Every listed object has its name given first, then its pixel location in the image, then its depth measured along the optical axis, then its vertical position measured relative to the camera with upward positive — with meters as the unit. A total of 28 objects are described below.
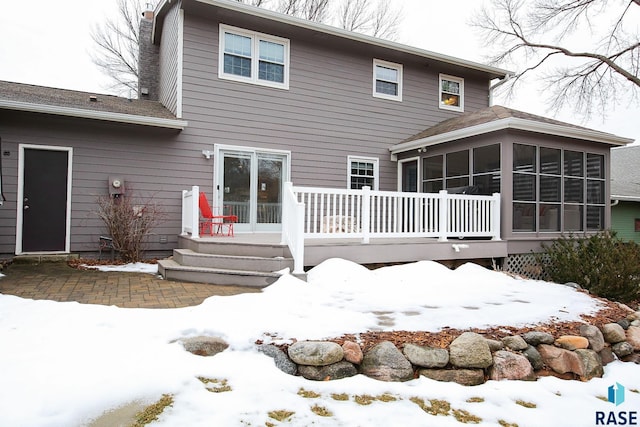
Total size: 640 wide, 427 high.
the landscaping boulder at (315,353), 2.84 -1.01
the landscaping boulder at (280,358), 2.82 -1.06
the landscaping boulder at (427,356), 2.96 -1.06
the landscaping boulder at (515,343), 3.27 -1.05
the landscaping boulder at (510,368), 3.04 -1.18
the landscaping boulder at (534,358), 3.24 -1.16
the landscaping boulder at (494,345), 3.19 -1.04
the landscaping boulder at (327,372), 2.81 -1.14
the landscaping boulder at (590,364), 3.27 -1.24
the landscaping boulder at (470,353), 2.99 -1.05
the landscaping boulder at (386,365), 2.85 -1.10
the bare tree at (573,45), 13.22 +6.74
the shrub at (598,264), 5.85 -0.67
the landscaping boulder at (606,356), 3.65 -1.29
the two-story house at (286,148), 6.47 +1.45
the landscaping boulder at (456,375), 2.93 -1.20
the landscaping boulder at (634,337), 3.90 -1.18
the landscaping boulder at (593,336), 3.62 -1.09
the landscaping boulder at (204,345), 2.88 -0.98
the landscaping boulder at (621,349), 3.81 -1.26
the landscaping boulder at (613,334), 3.85 -1.12
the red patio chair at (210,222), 6.68 -0.07
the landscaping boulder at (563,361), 3.27 -1.20
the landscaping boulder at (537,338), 3.41 -1.04
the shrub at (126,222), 6.63 -0.09
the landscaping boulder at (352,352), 2.93 -1.03
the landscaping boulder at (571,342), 3.46 -1.09
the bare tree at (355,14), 16.55 +9.36
